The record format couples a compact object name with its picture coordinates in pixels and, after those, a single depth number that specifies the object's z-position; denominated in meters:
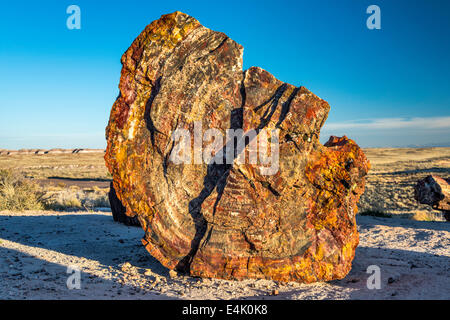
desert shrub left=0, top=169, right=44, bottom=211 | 12.35
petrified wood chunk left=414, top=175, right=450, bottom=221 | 9.40
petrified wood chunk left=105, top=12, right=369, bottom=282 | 4.80
